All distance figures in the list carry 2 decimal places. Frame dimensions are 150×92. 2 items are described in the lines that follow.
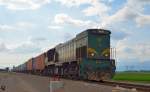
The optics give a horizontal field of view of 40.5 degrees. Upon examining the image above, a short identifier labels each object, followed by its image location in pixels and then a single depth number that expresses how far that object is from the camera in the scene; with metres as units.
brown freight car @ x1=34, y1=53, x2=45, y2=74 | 35.15
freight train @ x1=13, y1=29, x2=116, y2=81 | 19.01
